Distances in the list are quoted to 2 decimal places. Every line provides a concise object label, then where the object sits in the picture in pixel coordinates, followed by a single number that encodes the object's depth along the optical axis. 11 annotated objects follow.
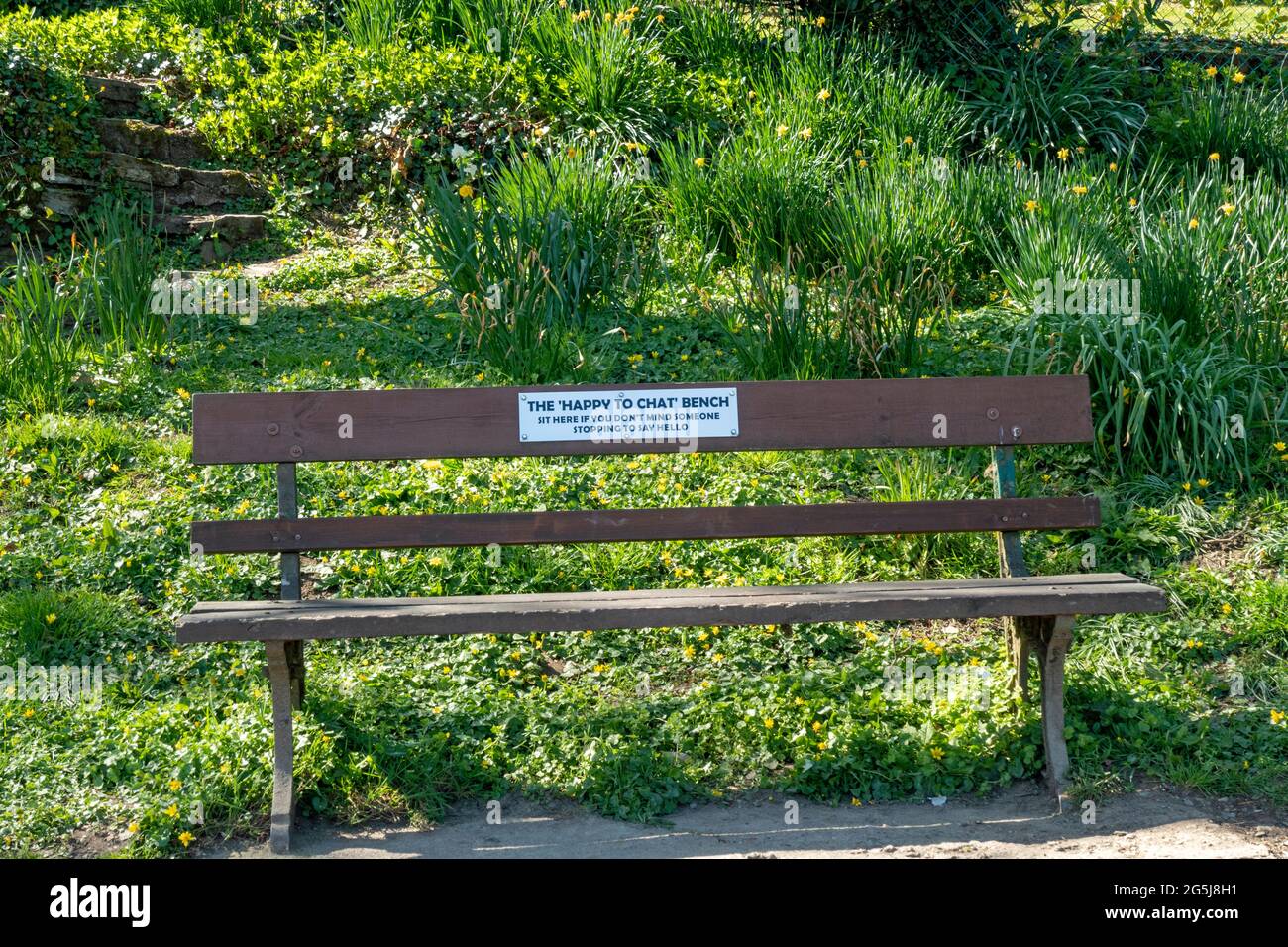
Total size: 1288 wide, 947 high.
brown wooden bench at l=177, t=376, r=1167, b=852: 3.62
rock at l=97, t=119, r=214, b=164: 8.02
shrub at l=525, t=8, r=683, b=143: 7.62
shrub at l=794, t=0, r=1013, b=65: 8.30
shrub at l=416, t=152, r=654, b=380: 5.61
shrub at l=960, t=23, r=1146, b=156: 7.72
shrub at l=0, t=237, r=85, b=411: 5.64
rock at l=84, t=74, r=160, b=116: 8.38
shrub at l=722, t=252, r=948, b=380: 5.32
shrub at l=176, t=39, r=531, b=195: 7.80
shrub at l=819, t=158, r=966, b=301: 5.85
